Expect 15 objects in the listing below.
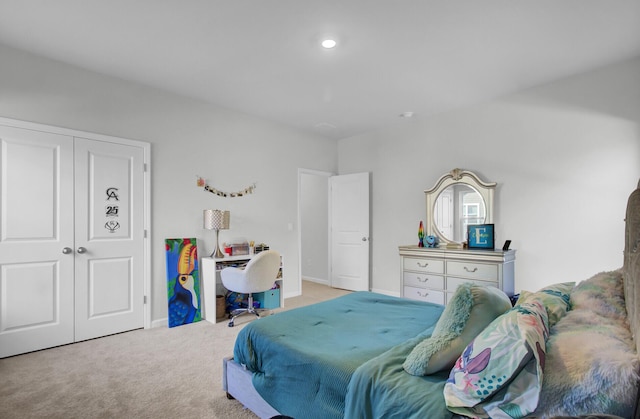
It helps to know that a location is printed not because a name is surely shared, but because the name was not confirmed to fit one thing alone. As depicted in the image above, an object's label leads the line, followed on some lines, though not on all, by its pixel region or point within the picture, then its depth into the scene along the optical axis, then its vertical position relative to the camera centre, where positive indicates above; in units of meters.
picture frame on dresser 3.81 -0.30
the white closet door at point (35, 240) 2.88 -0.26
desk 3.84 -0.81
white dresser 3.51 -0.67
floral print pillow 1.02 -0.52
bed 0.99 -0.59
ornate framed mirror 4.11 +0.08
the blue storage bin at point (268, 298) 4.30 -1.13
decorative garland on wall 4.12 +0.28
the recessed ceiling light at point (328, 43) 2.71 +1.40
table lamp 3.97 -0.11
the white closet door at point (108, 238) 3.26 -0.27
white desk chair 3.66 -0.72
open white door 5.35 -0.33
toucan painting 3.74 -0.81
